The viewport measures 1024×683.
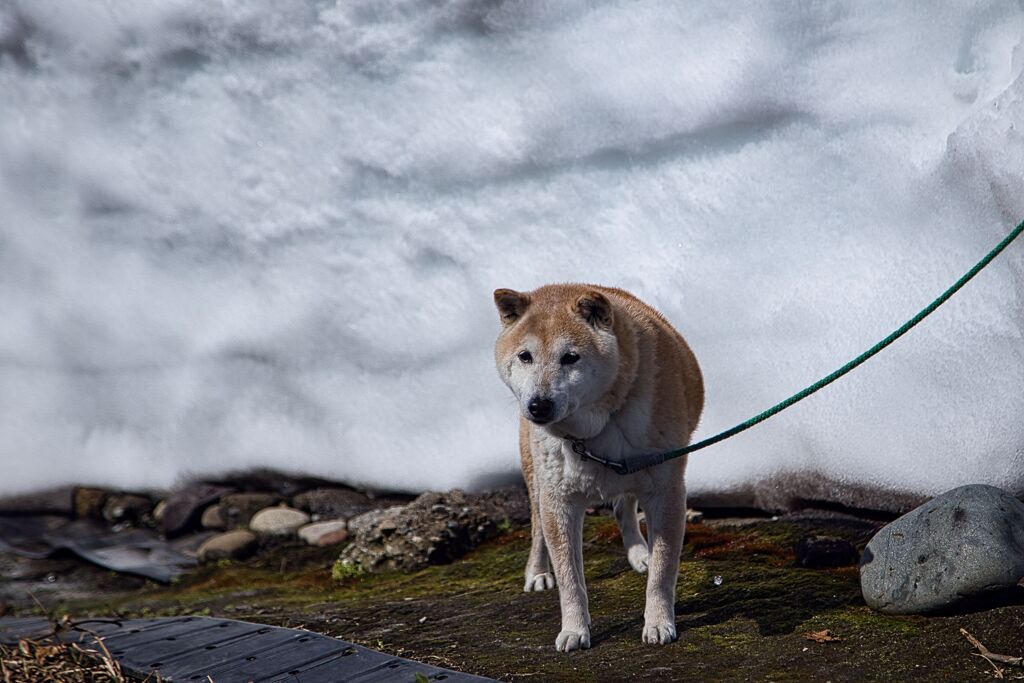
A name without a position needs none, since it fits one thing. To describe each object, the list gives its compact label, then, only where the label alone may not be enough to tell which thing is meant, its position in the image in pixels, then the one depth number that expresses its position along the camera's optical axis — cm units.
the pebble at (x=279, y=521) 1591
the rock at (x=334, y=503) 1622
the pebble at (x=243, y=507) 1697
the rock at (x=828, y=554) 939
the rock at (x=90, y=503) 1880
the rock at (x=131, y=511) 1827
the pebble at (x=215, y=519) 1706
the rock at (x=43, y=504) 1912
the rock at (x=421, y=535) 1227
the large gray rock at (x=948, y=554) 755
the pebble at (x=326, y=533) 1499
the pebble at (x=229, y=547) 1538
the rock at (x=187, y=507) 1723
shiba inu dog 734
